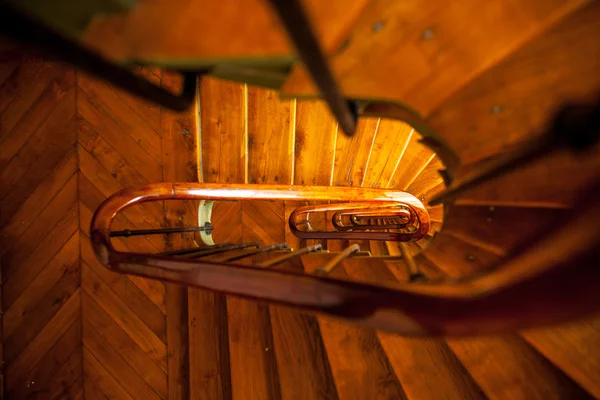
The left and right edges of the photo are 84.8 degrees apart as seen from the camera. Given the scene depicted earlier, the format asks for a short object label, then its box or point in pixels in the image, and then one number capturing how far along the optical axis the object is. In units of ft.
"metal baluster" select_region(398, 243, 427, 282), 2.92
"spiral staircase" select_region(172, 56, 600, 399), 3.22
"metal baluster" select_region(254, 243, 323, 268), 3.51
